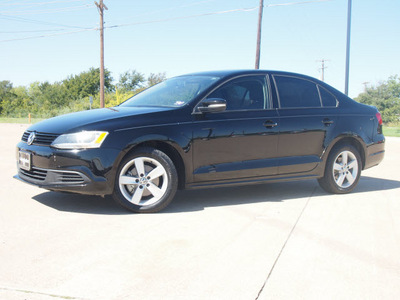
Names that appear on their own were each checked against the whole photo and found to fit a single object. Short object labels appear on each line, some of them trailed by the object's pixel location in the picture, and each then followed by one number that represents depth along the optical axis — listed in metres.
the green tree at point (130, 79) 81.94
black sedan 5.09
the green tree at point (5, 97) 84.50
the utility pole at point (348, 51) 29.48
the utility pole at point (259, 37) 28.44
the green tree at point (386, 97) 83.81
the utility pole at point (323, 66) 85.12
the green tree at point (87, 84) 77.00
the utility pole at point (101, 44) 32.34
